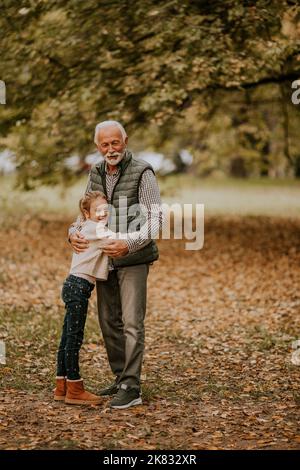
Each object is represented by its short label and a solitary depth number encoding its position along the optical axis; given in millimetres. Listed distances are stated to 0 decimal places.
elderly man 9067
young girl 9195
